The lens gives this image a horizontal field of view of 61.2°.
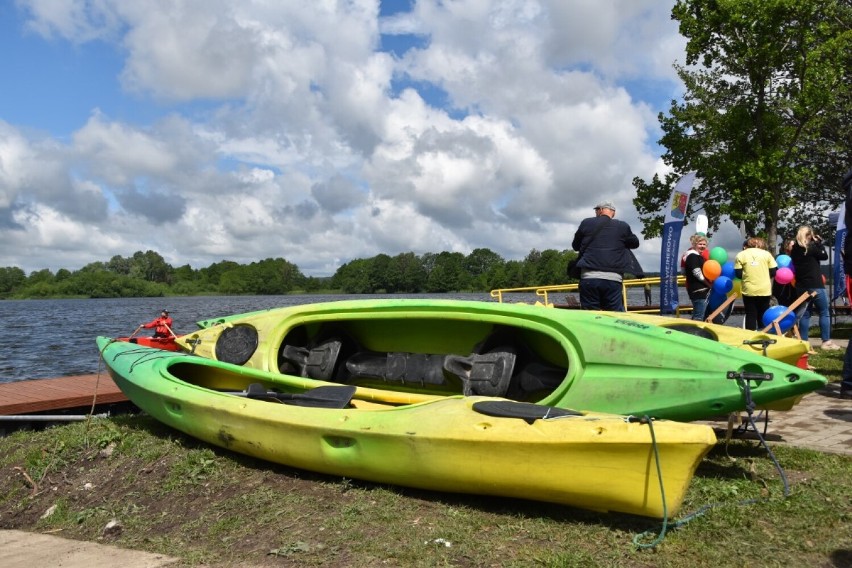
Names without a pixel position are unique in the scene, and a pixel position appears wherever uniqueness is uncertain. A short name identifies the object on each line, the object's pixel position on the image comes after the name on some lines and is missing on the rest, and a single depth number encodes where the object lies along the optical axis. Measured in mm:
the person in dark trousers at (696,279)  9977
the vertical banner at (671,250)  13141
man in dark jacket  7035
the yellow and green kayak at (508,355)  4582
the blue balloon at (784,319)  8580
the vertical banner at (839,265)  12602
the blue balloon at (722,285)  9969
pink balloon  9992
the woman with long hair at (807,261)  8913
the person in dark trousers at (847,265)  5807
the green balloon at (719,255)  10930
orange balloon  10055
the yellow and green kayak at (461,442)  3645
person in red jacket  9023
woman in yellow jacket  8992
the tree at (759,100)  15406
